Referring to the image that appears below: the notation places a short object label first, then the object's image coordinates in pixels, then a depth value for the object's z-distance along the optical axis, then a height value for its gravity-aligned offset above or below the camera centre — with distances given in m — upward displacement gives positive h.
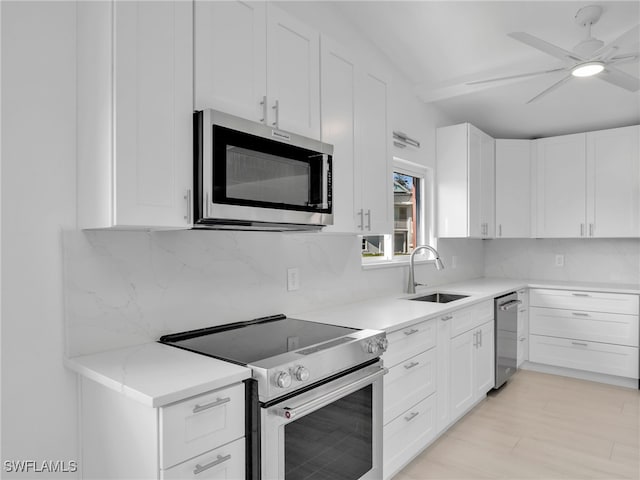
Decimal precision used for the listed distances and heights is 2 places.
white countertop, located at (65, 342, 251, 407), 1.25 -0.43
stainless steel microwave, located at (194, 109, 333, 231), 1.56 +0.25
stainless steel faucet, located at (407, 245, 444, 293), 3.46 -0.33
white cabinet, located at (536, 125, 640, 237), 4.01 +0.53
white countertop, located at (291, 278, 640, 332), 2.28 -0.43
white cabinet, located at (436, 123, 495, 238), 3.97 +0.54
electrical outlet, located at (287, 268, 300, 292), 2.47 -0.23
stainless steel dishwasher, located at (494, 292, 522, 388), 3.54 -0.82
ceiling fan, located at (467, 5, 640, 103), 2.29 +1.02
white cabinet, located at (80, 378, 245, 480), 1.24 -0.61
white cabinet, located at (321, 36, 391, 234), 2.24 +0.55
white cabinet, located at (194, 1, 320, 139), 1.63 +0.73
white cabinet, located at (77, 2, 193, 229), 1.39 +0.42
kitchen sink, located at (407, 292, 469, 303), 3.51 -0.48
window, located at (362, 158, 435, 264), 3.53 +0.22
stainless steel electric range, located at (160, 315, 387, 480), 1.46 -0.59
